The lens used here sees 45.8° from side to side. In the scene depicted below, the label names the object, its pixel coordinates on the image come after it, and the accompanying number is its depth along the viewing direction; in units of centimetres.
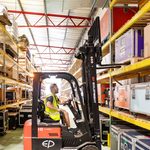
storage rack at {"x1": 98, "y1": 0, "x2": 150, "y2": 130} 248
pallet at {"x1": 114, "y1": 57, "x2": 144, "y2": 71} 286
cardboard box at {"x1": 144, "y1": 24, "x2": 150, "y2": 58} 259
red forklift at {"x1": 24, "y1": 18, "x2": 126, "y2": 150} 334
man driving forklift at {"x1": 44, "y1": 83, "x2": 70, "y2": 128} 426
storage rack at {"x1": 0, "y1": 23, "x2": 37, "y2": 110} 569
